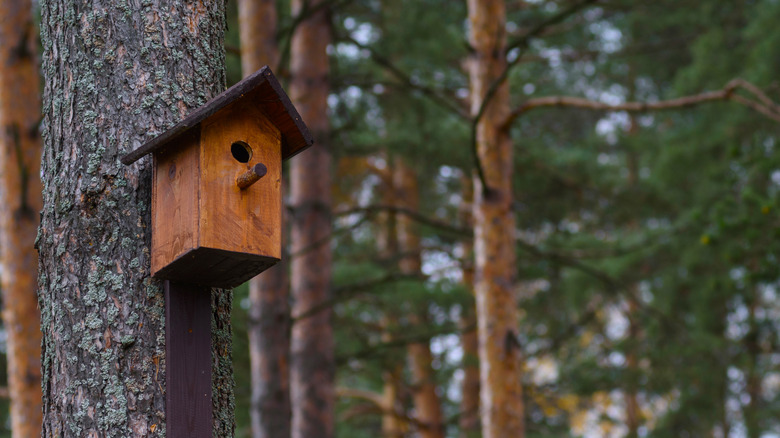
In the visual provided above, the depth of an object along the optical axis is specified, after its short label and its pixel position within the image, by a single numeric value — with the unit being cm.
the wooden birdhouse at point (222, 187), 425
